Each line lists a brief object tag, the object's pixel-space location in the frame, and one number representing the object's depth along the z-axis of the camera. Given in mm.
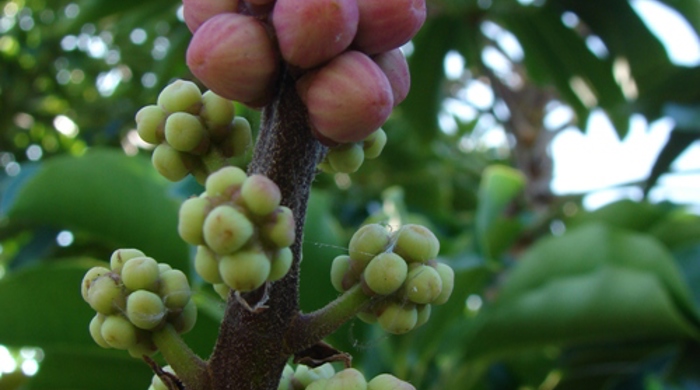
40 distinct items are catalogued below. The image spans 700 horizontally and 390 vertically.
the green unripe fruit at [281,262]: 126
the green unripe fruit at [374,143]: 146
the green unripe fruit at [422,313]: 141
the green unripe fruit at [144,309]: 132
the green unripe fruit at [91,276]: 139
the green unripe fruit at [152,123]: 143
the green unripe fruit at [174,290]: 136
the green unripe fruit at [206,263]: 126
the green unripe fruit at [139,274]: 134
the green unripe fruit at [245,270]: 122
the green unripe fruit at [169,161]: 139
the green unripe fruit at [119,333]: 134
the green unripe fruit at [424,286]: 136
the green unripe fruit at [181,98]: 140
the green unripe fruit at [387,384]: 134
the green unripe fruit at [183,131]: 137
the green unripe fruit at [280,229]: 124
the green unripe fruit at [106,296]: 135
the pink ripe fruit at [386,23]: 132
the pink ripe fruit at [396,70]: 138
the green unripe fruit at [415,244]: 139
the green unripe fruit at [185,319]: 138
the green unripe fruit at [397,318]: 138
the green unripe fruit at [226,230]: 122
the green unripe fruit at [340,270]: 142
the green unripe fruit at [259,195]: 123
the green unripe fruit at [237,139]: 141
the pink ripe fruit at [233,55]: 128
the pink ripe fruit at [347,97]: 128
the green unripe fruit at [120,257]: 139
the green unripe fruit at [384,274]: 134
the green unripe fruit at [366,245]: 138
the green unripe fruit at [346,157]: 140
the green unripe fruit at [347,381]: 132
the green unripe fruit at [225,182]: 126
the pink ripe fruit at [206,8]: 135
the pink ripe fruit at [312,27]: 127
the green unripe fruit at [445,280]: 140
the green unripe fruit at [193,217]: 125
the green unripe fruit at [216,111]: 139
